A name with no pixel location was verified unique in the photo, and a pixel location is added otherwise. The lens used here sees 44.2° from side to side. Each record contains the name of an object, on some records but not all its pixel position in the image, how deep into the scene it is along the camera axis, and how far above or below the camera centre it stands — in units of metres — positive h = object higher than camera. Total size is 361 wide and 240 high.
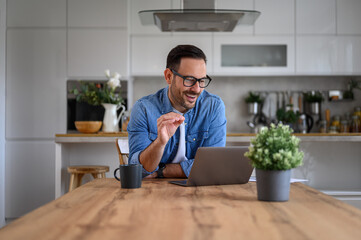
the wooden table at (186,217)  0.83 -0.21
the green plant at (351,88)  5.15 +0.43
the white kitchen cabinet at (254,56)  4.90 +0.76
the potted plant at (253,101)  5.18 +0.27
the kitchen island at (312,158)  3.73 -0.32
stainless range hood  3.14 +0.77
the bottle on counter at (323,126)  5.07 -0.01
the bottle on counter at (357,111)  5.07 +0.16
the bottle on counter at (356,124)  5.02 +0.01
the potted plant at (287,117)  5.00 +0.08
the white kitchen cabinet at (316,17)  4.91 +1.19
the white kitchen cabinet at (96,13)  4.84 +1.20
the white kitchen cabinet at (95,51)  4.82 +0.78
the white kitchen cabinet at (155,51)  4.88 +0.80
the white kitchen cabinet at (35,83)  4.77 +0.43
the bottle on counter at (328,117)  5.19 +0.09
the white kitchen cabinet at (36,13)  4.85 +1.19
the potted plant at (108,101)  4.06 +0.20
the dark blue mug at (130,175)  1.48 -0.17
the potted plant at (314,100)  5.11 +0.28
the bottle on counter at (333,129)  5.04 -0.05
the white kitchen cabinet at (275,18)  4.90 +1.18
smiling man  1.90 +0.02
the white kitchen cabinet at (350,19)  4.91 +1.17
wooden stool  3.75 -0.41
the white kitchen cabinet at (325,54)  4.89 +0.78
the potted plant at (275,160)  1.19 -0.10
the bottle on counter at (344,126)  5.04 -0.02
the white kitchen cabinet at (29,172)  4.75 -0.53
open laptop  1.50 -0.15
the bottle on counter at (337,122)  5.08 +0.03
